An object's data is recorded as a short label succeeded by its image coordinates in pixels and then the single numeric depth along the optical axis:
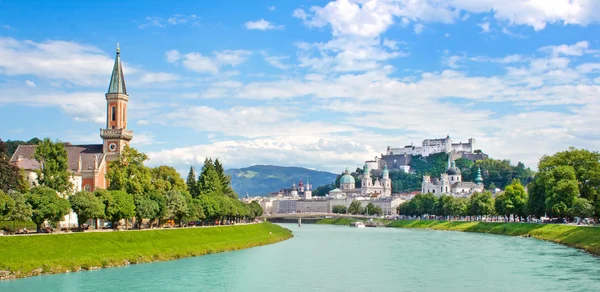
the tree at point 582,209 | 79.34
